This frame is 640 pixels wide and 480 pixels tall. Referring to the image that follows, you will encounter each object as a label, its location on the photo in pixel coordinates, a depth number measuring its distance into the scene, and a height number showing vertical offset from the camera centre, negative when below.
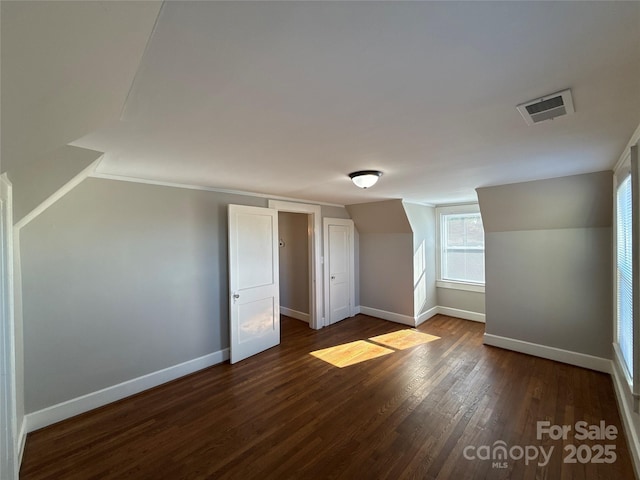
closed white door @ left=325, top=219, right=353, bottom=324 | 4.89 -0.54
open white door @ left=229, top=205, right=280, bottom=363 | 3.42 -0.57
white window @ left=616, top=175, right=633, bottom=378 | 2.19 -0.34
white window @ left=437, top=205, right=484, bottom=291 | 4.90 -0.21
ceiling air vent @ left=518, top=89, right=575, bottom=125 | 1.26 +0.67
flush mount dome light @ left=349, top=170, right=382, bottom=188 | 2.47 +0.59
